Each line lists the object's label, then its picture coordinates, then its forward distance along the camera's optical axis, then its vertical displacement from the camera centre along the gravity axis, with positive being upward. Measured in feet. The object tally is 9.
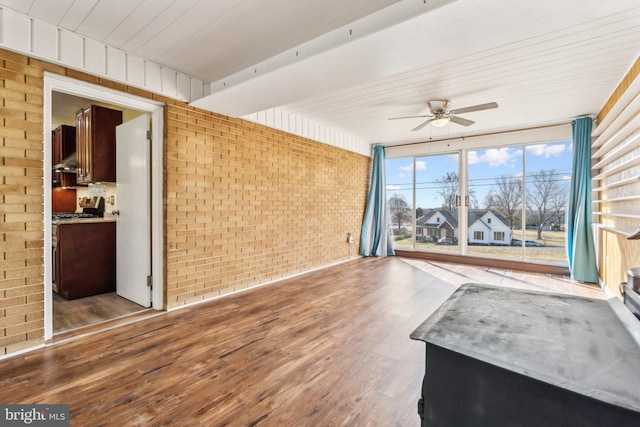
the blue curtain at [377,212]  21.91 -0.16
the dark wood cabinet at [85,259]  11.59 -2.03
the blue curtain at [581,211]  14.65 -0.02
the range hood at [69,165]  14.85 +2.19
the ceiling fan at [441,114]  12.52 +4.18
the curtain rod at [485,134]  16.44 +4.76
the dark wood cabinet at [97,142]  12.68 +2.88
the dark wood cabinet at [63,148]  15.93 +3.24
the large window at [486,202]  17.46 +0.57
